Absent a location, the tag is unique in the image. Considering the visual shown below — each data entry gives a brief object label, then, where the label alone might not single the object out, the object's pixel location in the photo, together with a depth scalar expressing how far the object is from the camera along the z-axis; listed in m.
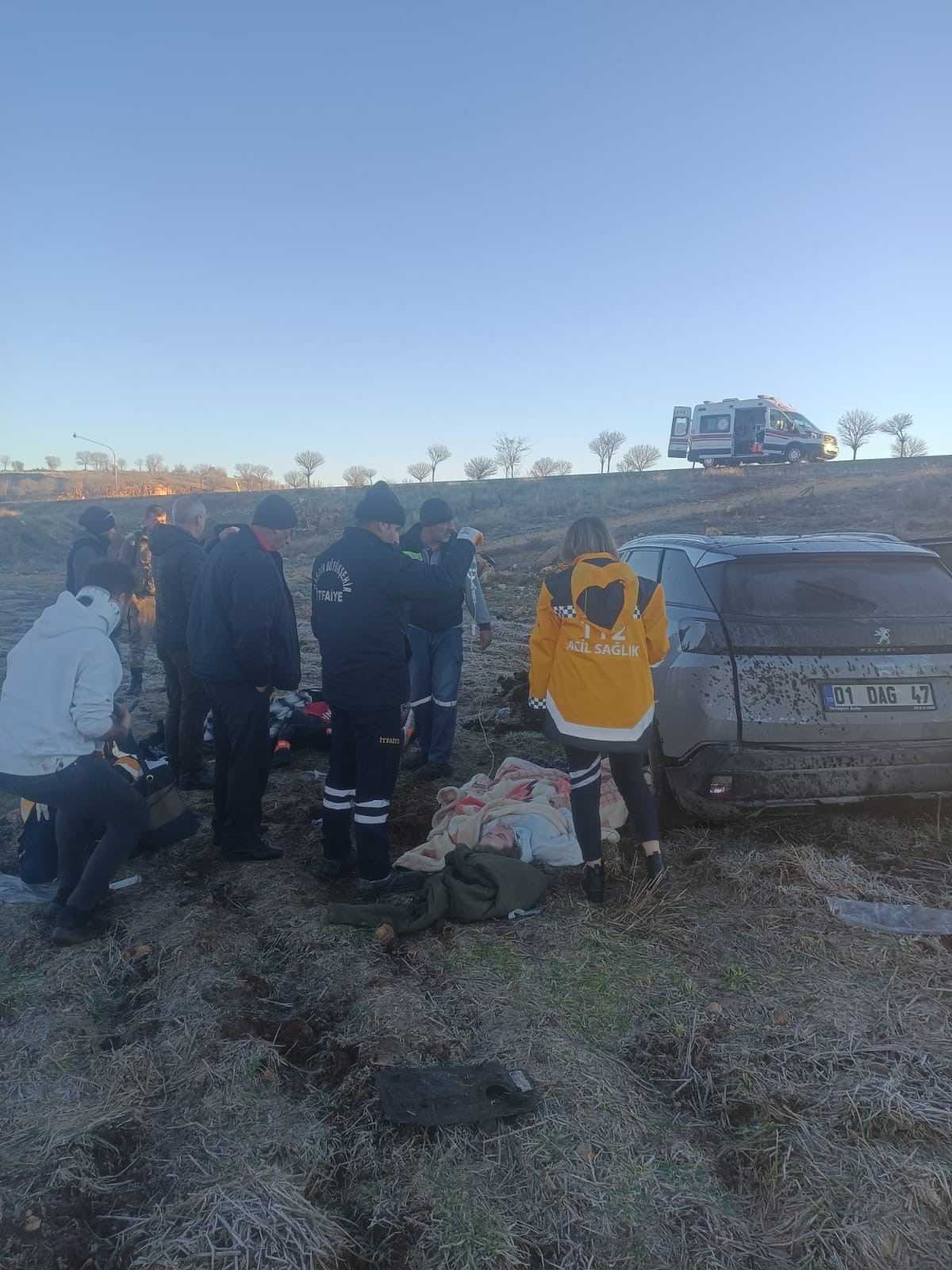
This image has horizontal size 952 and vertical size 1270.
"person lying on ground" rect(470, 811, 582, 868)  4.43
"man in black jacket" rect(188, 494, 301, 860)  4.55
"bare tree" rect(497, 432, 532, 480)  60.91
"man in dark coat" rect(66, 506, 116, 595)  6.97
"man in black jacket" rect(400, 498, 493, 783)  6.22
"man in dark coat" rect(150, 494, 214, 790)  5.93
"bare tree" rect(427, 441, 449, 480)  67.88
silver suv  4.11
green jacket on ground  3.77
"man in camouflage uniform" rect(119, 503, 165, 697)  8.62
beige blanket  4.54
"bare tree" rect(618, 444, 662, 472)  56.56
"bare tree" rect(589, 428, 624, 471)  60.56
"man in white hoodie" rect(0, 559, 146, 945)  3.55
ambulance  32.44
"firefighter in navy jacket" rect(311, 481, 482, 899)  4.15
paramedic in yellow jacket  3.89
